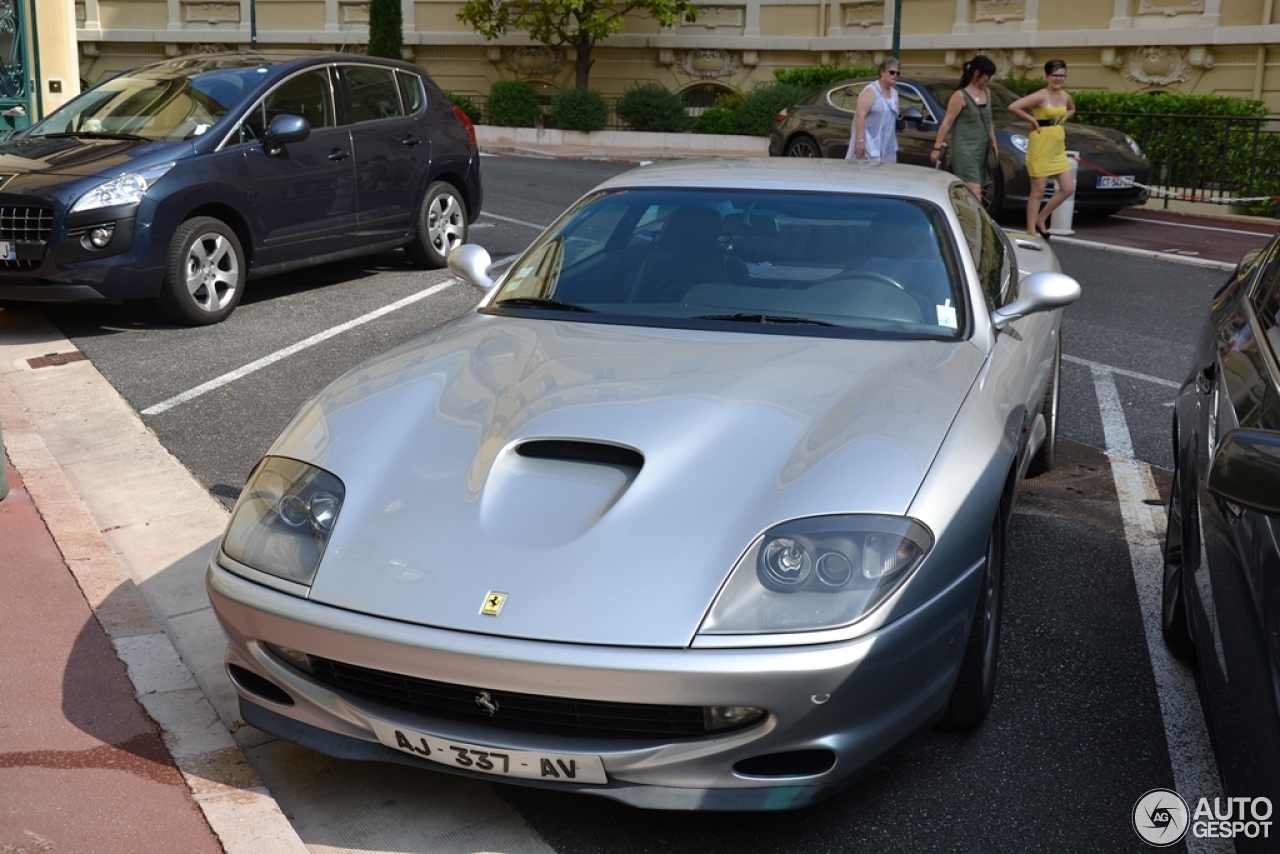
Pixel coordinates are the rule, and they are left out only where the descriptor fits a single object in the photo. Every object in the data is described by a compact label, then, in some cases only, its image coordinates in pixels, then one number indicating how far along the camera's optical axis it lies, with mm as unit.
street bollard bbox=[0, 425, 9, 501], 5477
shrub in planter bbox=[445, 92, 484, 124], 31206
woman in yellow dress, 12969
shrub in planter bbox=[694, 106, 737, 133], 28203
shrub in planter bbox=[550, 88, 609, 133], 29391
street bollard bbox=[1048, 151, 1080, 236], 14109
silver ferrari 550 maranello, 3020
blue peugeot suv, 8312
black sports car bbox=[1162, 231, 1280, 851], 2480
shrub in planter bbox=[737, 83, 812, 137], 27031
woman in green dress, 11906
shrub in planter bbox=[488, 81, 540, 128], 30500
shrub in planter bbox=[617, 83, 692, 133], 29172
